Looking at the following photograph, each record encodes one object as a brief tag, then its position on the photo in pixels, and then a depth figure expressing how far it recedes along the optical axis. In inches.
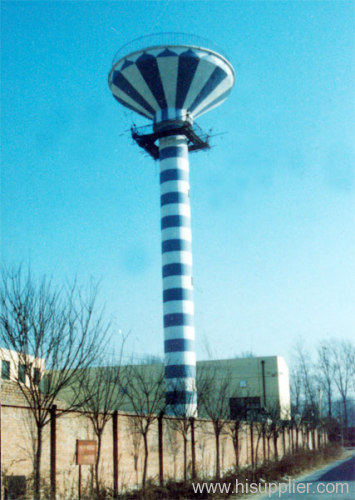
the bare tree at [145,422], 804.4
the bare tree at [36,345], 526.3
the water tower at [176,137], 1432.1
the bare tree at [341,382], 3245.6
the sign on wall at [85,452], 602.4
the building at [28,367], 517.0
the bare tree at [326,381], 3233.3
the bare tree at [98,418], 734.1
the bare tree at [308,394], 2056.0
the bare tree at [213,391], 1100.4
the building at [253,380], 1893.5
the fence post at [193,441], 1064.3
